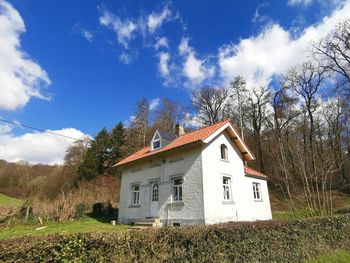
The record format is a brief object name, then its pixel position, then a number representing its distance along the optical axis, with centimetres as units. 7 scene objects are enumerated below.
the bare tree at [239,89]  3491
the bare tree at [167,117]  3631
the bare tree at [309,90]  2945
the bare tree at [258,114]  3566
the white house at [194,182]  1366
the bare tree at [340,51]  2313
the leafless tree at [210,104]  3756
